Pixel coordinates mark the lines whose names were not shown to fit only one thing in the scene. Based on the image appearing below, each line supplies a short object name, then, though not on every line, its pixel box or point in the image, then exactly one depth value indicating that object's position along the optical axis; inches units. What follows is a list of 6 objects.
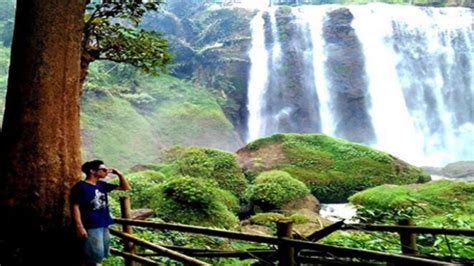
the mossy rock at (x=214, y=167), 511.2
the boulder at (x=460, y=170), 765.9
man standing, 189.9
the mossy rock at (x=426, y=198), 437.1
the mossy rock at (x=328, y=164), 616.4
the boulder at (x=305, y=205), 490.0
